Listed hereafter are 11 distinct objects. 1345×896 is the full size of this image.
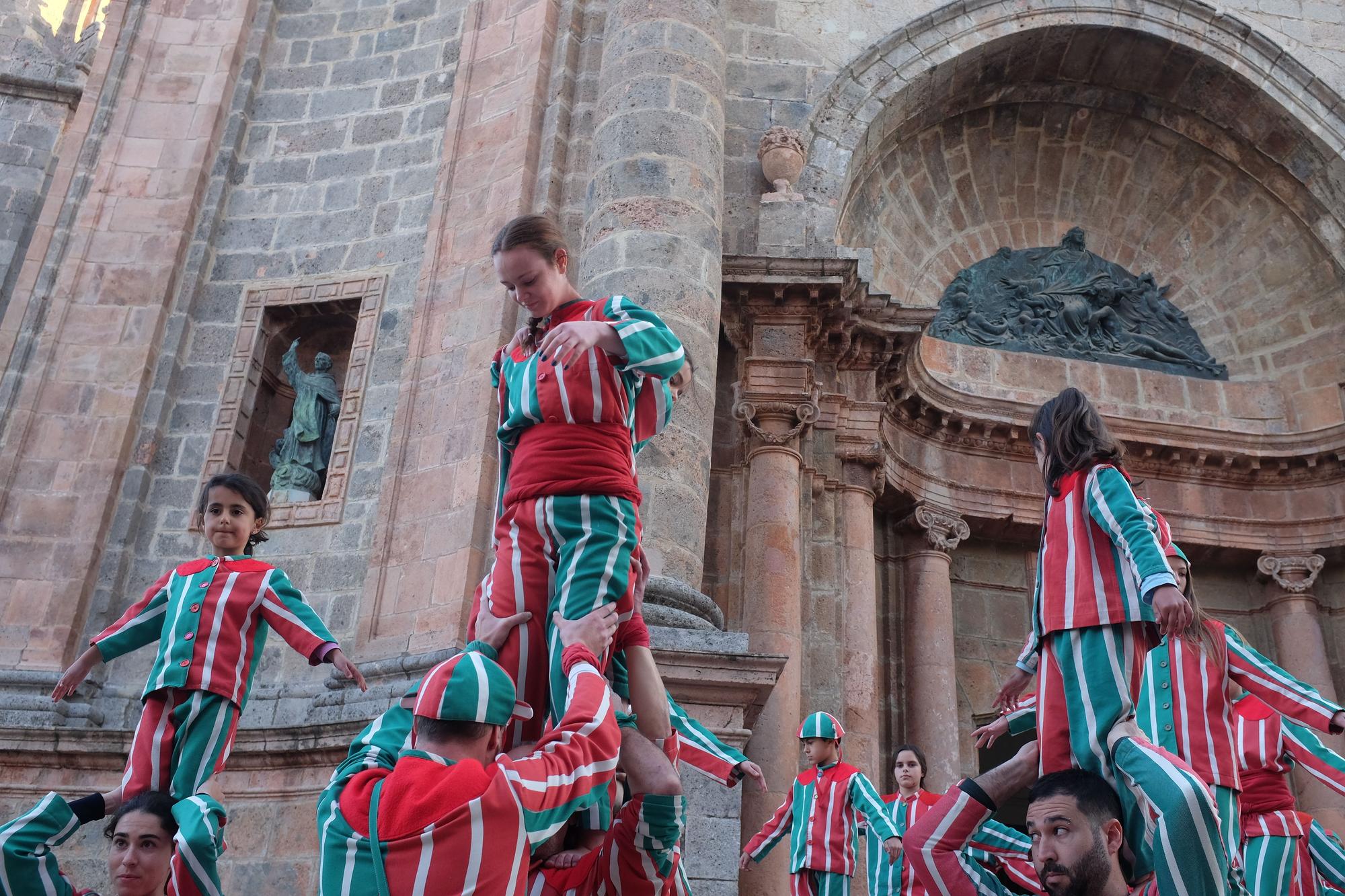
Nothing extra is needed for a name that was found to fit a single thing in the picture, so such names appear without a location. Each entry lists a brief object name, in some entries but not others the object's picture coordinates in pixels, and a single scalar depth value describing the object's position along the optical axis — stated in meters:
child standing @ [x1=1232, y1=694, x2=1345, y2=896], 4.88
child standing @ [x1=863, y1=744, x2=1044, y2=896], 6.56
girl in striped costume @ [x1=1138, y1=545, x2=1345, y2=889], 3.66
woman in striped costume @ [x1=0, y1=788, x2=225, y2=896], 3.51
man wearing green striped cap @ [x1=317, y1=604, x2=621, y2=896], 2.45
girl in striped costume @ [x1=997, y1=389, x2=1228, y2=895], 3.18
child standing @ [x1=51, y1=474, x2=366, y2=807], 4.18
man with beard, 2.70
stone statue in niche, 9.27
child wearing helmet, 6.88
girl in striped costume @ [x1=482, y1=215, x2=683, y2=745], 3.28
